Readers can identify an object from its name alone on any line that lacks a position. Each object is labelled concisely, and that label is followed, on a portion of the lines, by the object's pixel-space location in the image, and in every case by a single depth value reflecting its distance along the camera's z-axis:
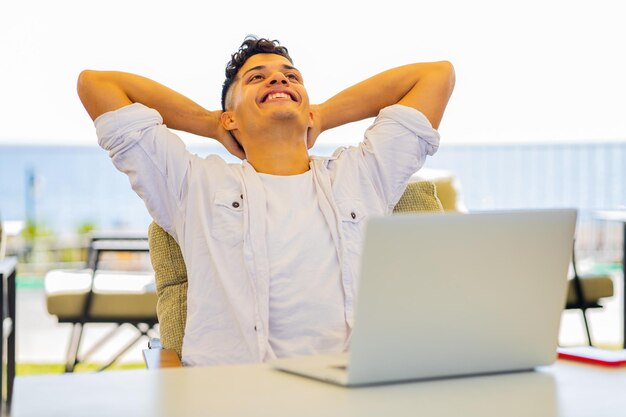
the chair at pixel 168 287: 2.11
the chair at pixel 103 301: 3.83
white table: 1.05
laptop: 1.11
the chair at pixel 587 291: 4.09
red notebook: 1.31
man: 1.96
